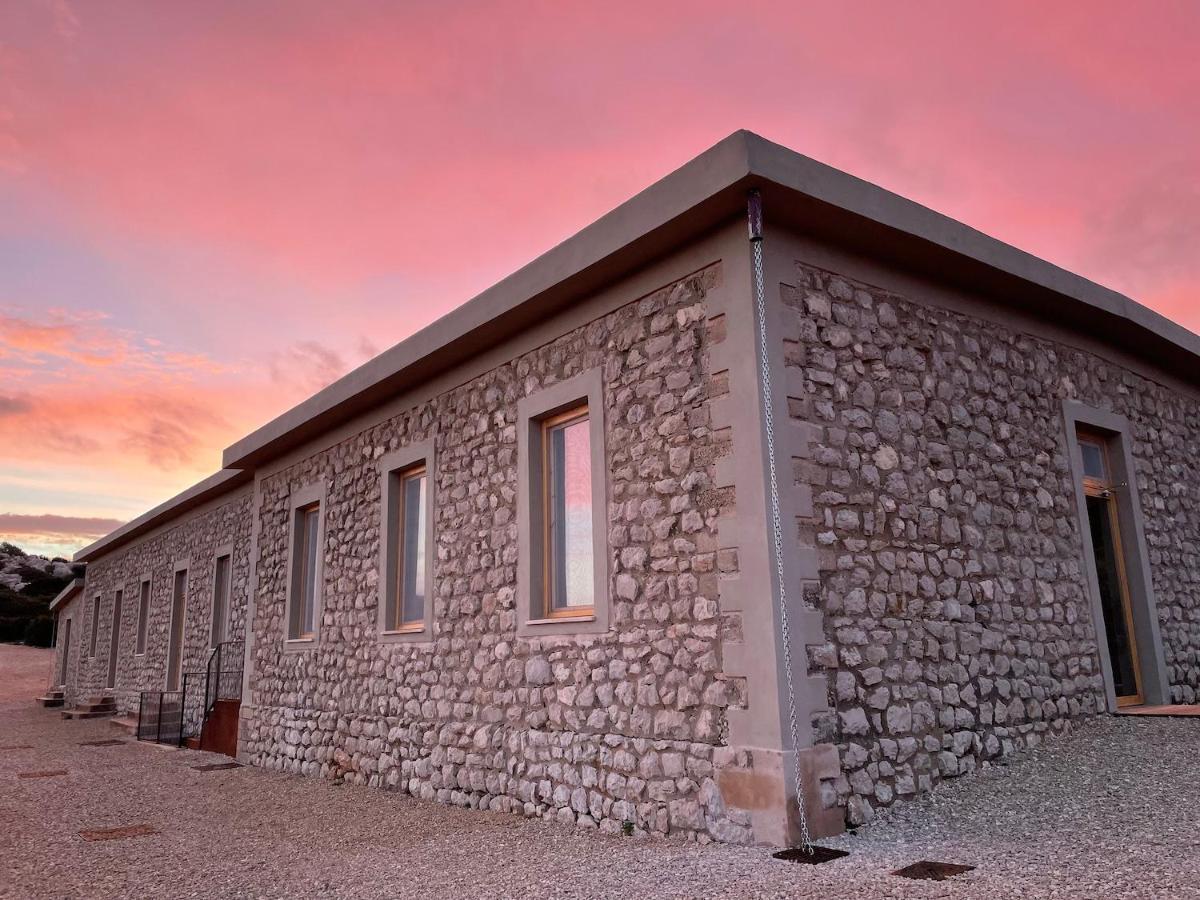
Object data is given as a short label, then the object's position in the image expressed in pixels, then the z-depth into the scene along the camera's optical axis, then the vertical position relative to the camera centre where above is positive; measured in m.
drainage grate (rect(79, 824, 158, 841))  5.71 -1.30
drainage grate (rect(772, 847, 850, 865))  3.81 -1.03
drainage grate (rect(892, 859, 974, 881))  3.44 -1.01
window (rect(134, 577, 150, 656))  16.70 +0.54
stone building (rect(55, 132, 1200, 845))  4.56 +0.72
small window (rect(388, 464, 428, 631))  7.70 +0.78
